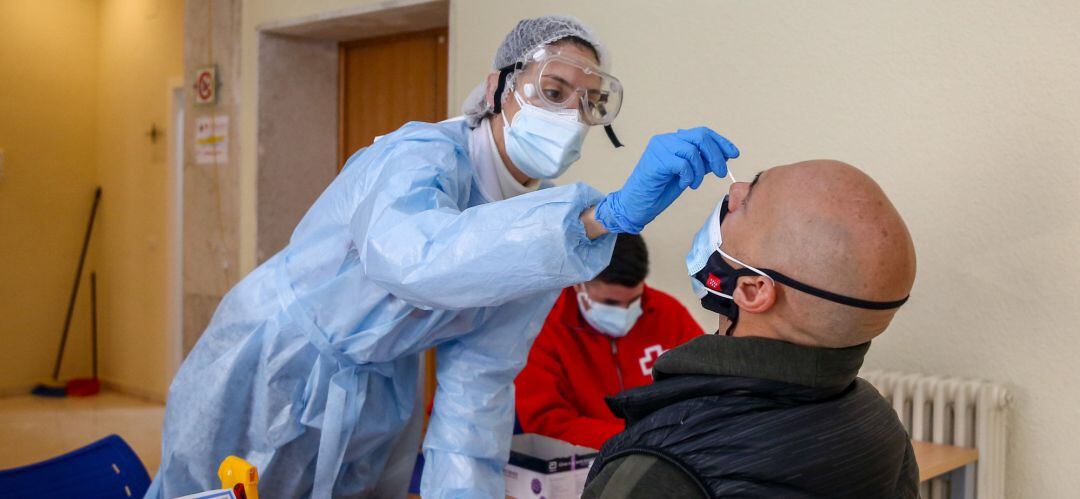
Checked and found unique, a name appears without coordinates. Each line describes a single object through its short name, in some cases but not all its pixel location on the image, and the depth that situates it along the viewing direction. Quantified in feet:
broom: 18.19
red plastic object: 18.48
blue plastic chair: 5.66
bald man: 3.12
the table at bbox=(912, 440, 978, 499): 6.91
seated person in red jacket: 7.26
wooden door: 12.91
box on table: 5.31
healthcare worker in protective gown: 4.97
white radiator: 7.40
